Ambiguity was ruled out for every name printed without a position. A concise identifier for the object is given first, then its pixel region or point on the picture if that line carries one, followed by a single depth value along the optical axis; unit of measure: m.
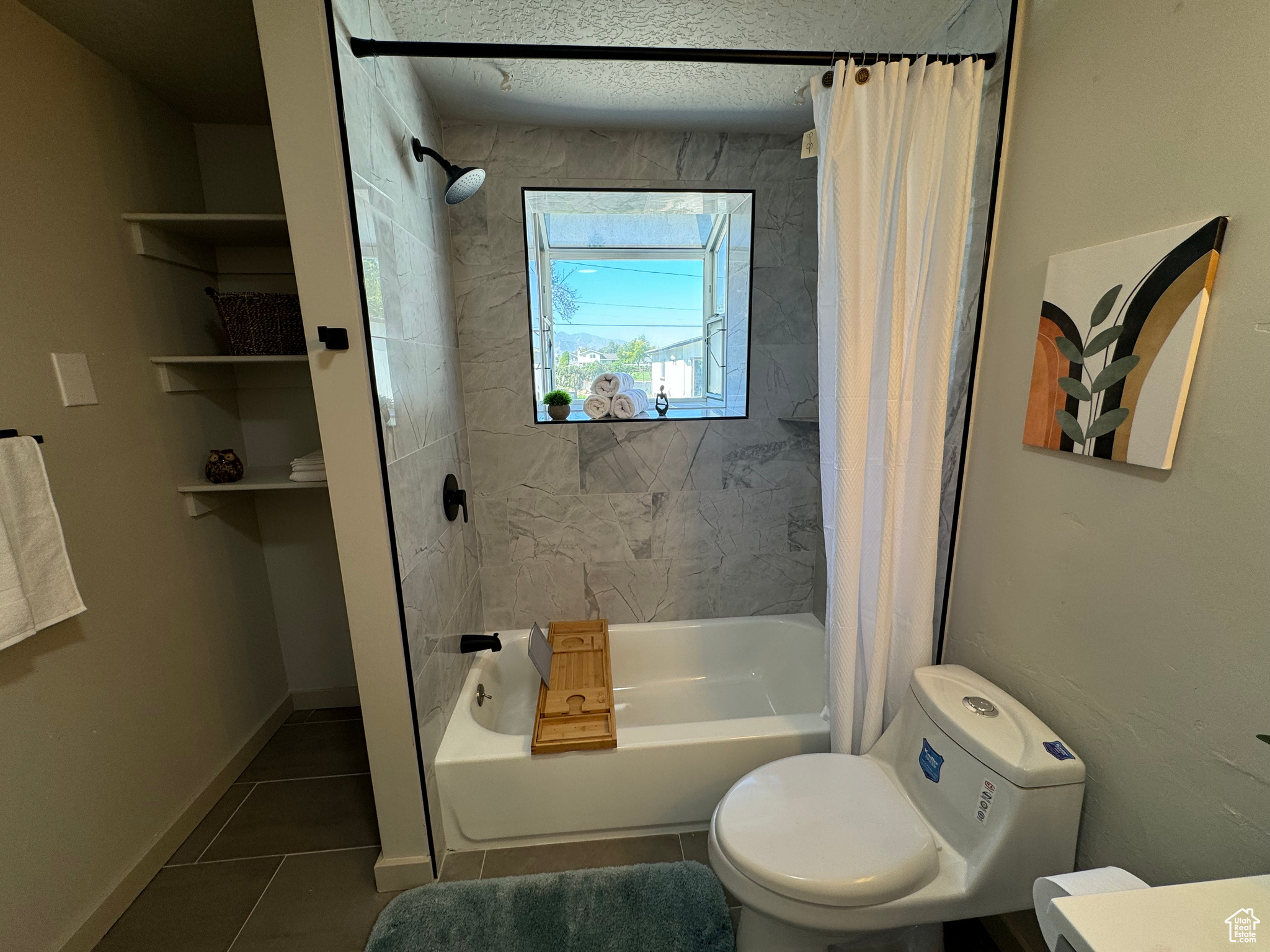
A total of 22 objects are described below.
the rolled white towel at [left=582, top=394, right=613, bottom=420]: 2.13
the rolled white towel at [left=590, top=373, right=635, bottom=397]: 2.16
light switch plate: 1.26
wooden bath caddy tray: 1.52
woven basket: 1.54
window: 2.22
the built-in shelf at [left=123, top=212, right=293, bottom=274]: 1.47
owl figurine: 1.68
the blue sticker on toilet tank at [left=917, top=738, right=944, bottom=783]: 1.16
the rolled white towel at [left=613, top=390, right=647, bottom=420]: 2.13
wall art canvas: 0.83
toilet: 1.01
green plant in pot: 2.12
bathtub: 1.52
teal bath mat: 1.29
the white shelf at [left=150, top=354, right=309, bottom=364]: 1.52
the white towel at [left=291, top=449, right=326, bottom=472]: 1.62
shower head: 1.45
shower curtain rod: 1.14
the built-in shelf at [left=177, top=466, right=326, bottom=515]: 1.64
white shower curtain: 1.16
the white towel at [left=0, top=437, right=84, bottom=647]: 1.08
